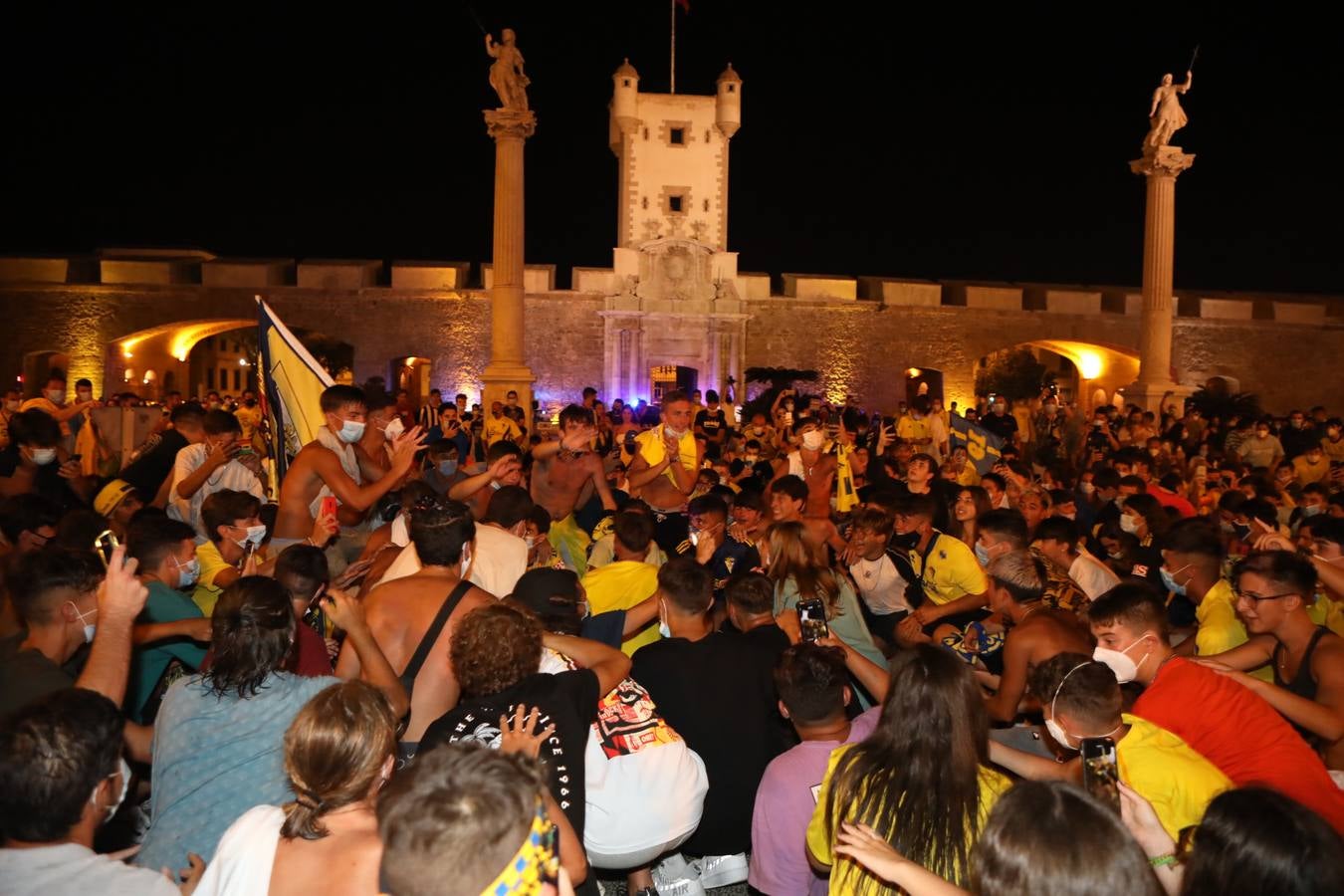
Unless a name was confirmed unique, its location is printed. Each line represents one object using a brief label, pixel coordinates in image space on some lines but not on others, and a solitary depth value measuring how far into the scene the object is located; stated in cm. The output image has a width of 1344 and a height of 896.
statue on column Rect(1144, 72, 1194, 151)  2053
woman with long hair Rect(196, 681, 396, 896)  236
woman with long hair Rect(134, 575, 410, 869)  305
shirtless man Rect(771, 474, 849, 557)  659
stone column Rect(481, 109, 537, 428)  2077
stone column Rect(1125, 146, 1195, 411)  2164
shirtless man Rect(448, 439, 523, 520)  598
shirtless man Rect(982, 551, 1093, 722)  435
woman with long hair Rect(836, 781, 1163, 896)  192
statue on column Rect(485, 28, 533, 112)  2034
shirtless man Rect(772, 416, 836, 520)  845
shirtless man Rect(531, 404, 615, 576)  680
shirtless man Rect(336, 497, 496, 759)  388
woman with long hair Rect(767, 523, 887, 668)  518
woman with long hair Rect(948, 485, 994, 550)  718
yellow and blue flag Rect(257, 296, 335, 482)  695
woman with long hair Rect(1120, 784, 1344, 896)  201
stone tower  3122
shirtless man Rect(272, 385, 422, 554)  585
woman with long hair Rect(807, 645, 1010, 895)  269
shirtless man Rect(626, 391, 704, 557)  781
